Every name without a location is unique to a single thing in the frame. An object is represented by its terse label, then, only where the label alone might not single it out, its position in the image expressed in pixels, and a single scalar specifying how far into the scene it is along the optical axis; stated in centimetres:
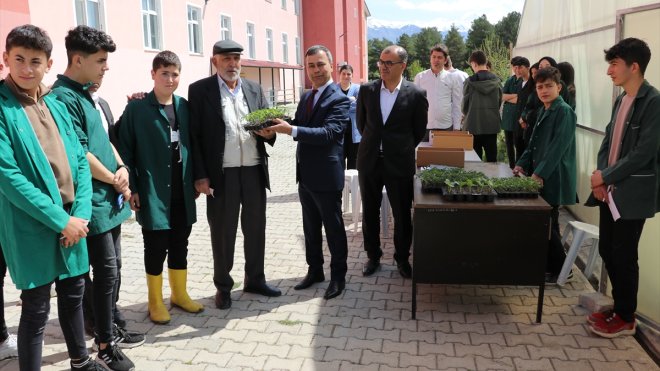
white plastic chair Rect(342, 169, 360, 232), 658
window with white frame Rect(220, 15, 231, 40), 2392
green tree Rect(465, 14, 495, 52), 7644
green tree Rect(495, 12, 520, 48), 7606
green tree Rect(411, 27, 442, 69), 8280
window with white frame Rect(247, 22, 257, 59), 2792
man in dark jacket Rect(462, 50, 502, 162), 800
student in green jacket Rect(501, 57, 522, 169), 833
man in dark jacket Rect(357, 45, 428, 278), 479
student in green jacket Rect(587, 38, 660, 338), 344
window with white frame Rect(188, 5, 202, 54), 2050
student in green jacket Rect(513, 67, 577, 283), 445
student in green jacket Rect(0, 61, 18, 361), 357
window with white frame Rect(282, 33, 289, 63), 3366
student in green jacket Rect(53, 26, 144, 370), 324
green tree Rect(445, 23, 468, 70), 7850
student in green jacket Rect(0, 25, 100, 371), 265
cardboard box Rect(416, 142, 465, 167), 506
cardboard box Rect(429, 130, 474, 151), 576
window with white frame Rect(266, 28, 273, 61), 3055
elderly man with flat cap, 419
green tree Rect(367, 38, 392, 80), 7512
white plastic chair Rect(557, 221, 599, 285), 471
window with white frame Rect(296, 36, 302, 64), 3625
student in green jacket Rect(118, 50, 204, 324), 386
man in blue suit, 436
